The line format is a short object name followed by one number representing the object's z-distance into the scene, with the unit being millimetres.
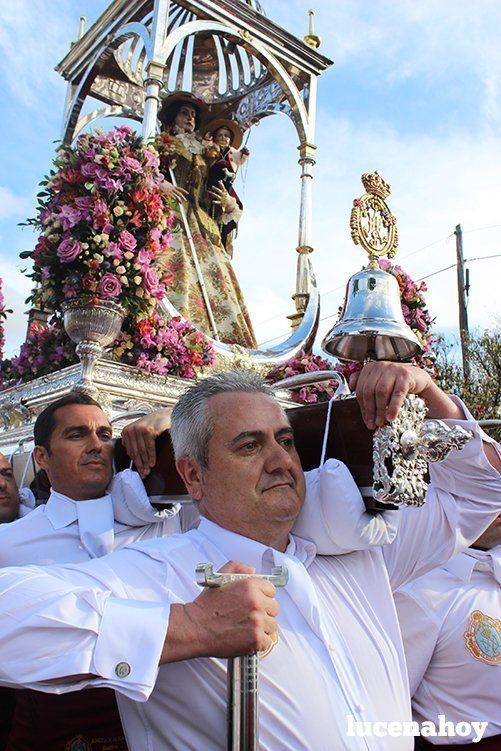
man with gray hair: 1295
